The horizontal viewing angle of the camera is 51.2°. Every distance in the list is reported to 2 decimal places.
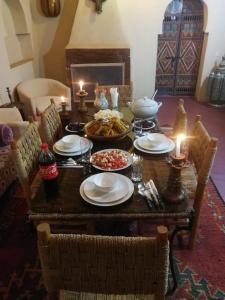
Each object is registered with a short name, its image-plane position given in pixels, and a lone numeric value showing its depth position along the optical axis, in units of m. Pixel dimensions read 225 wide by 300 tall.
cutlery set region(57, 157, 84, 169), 1.41
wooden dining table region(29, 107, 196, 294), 1.08
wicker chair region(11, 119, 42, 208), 1.37
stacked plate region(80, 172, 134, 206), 1.11
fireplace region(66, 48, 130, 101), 4.01
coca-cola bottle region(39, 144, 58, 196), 1.16
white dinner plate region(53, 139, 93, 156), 1.52
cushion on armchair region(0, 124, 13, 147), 2.24
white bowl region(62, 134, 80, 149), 1.55
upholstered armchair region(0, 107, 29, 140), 2.43
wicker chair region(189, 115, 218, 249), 1.36
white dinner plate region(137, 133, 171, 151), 1.54
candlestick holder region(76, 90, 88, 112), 2.08
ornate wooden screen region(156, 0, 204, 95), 4.49
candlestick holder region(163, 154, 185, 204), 1.10
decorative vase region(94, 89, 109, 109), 2.19
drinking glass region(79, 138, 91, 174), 1.39
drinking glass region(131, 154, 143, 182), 1.29
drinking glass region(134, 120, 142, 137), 1.79
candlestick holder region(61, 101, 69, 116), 2.18
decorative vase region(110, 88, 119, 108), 2.19
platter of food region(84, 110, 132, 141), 1.62
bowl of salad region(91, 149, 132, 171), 1.37
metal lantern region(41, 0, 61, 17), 4.01
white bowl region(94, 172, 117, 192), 1.14
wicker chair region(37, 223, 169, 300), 0.72
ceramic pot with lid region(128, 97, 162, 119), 1.88
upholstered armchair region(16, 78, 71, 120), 3.47
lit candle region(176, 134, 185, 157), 1.04
